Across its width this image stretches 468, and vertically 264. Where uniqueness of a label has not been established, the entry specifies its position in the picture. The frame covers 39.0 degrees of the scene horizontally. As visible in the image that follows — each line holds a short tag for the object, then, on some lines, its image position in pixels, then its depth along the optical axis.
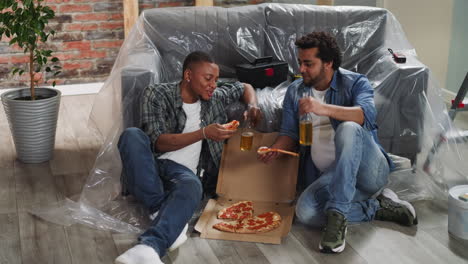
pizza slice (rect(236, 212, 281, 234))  2.79
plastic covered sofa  3.52
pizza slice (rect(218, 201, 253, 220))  2.91
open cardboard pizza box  3.03
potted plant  3.38
